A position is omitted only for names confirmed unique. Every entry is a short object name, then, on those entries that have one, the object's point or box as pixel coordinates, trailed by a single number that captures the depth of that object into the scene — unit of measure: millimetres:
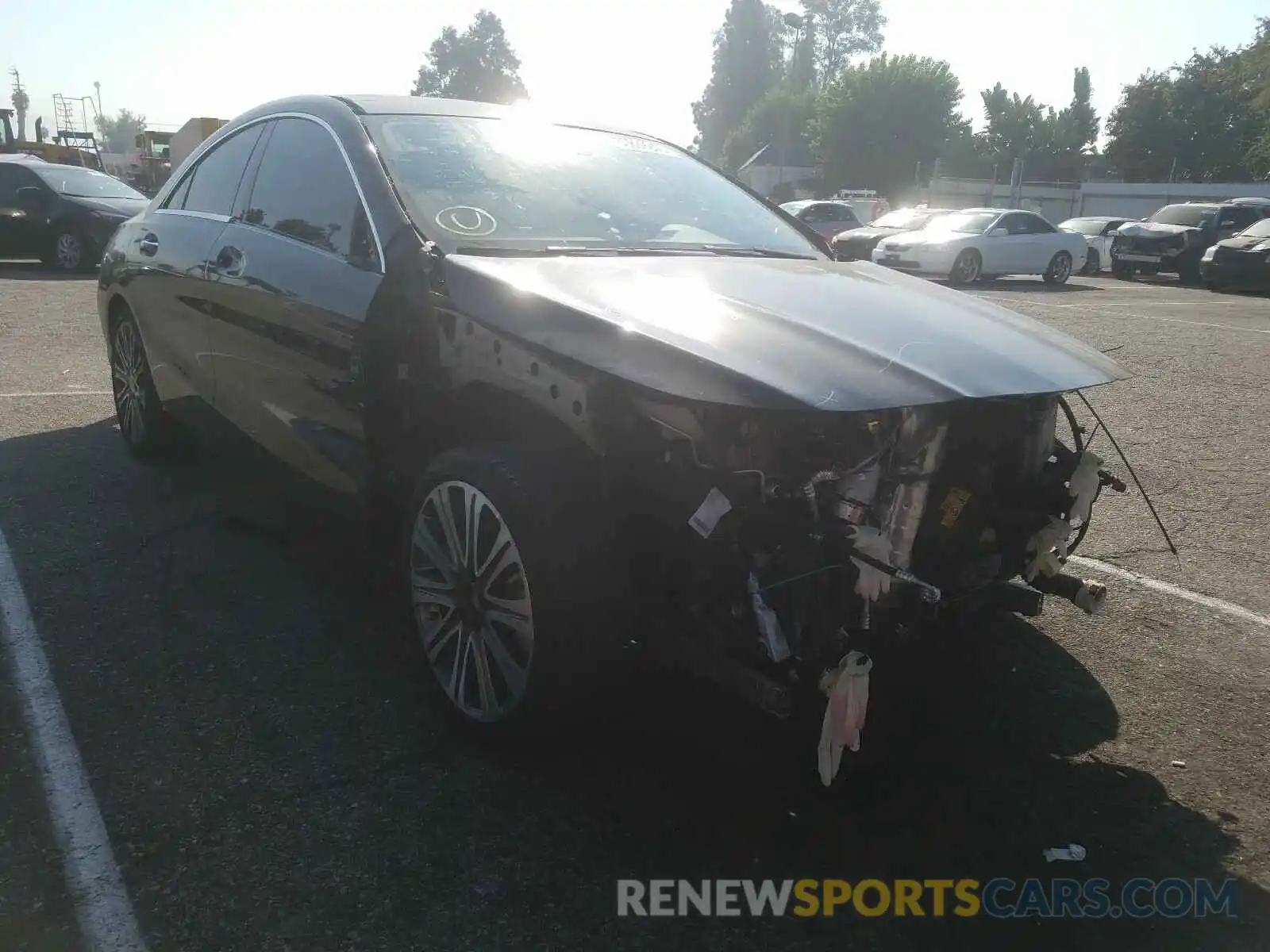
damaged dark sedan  2469
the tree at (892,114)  62656
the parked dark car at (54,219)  14852
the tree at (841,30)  99750
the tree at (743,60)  105312
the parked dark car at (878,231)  20750
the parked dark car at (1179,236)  22328
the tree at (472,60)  115944
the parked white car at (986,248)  18969
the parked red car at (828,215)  26125
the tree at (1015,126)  79500
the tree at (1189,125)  65125
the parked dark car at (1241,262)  18625
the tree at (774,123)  84625
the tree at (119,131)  151875
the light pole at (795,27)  100500
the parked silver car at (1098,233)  24958
